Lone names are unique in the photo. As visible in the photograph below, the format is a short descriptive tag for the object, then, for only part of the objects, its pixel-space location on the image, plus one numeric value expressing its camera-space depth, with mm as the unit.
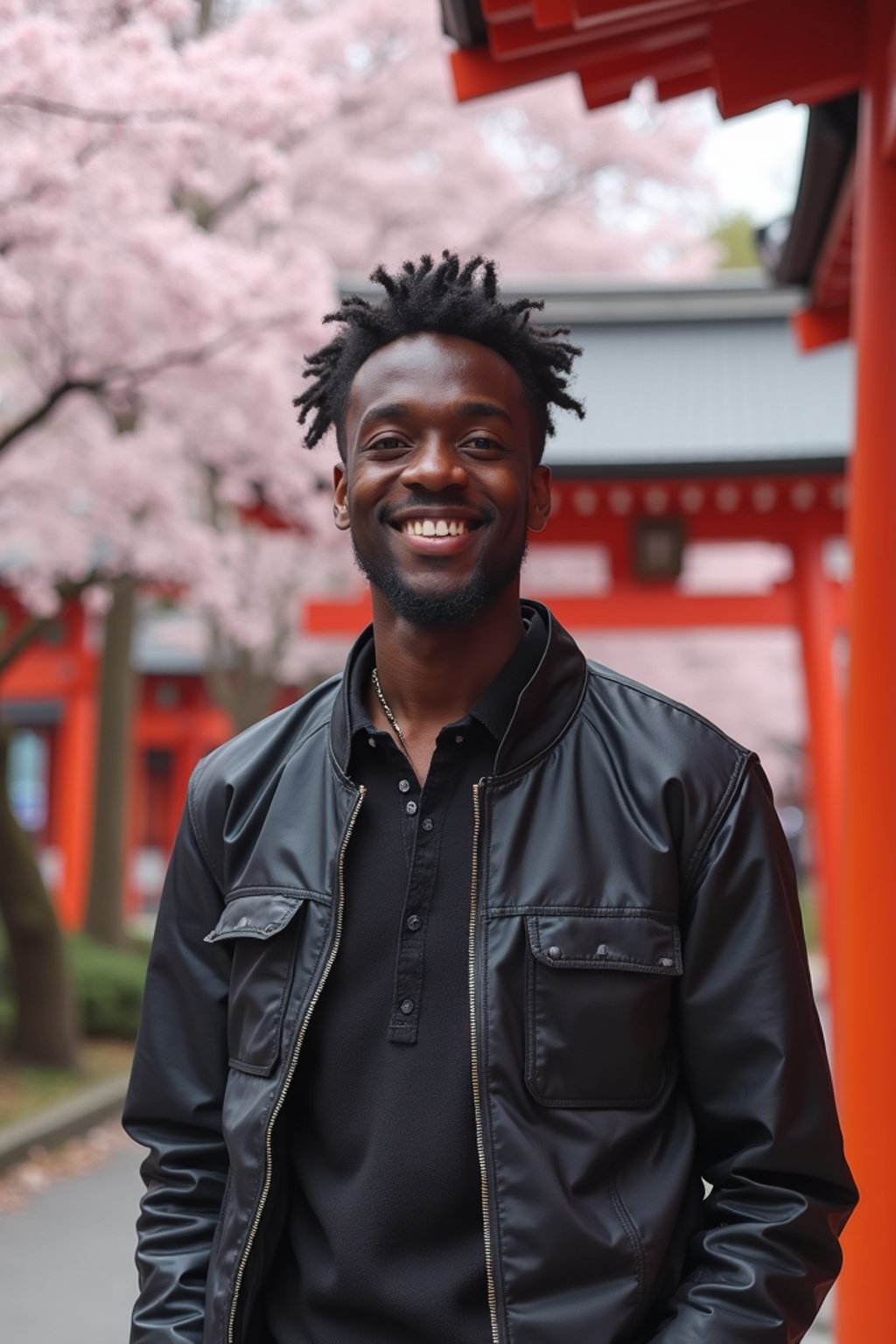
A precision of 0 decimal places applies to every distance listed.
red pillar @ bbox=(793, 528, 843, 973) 8523
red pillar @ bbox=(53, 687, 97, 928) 16234
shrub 9664
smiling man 1532
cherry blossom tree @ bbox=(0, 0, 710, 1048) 5945
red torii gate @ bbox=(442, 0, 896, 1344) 3227
